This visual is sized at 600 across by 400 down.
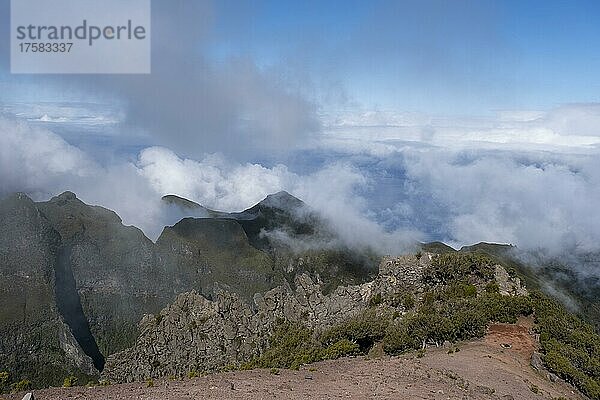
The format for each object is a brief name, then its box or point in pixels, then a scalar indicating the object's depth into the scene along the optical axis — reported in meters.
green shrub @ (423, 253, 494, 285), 47.31
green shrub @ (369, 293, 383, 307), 47.73
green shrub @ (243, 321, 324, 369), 32.50
